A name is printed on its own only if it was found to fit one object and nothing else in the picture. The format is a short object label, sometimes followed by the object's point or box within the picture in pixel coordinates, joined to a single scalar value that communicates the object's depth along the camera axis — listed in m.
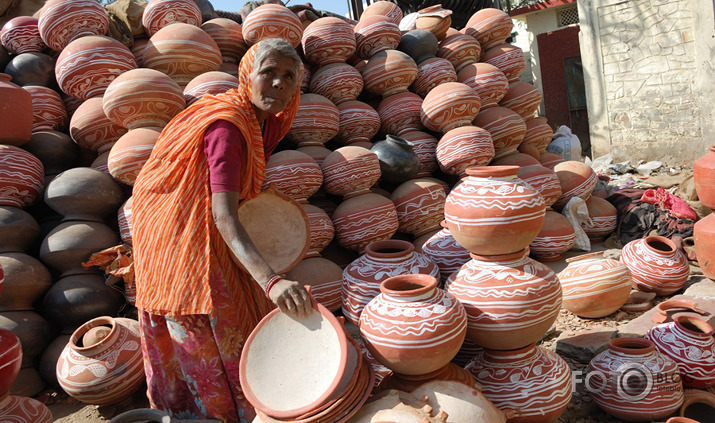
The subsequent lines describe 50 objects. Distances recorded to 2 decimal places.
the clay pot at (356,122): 4.52
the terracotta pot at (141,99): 3.50
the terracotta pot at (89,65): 3.89
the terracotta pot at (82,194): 3.41
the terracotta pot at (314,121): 4.17
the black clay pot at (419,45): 5.30
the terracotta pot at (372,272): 2.74
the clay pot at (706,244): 3.77
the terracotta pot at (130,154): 3.37
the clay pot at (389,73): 4.80
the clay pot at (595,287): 3.48
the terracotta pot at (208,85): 3.74
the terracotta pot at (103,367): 2.69
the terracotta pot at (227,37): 4.63
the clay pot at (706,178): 3.62
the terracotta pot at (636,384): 2.32
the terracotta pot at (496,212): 2.18
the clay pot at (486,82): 5.08
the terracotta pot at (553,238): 4.41
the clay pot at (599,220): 5.07
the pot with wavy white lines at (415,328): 1.86
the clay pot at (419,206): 4.06
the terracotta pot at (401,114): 4.79
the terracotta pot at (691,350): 2.51
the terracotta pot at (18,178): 3.38
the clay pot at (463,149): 4.35
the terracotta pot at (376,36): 5.16
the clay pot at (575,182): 4.90
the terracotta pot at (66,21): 4.22
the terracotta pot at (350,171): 3.87
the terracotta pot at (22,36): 4.46
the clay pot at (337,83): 4.65
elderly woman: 1.85
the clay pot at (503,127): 4.94
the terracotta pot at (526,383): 2.17
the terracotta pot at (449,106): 4.57
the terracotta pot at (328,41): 4.82
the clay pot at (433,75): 5.05
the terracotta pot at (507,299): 2.13
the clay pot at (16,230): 3.23
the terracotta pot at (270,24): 4.38
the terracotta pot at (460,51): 5.44
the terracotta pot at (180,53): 4.11
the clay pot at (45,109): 4.04
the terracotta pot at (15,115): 3.54
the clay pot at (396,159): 4.19
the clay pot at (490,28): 5.69
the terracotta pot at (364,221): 3.78
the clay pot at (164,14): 4.49
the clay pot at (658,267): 3.82
